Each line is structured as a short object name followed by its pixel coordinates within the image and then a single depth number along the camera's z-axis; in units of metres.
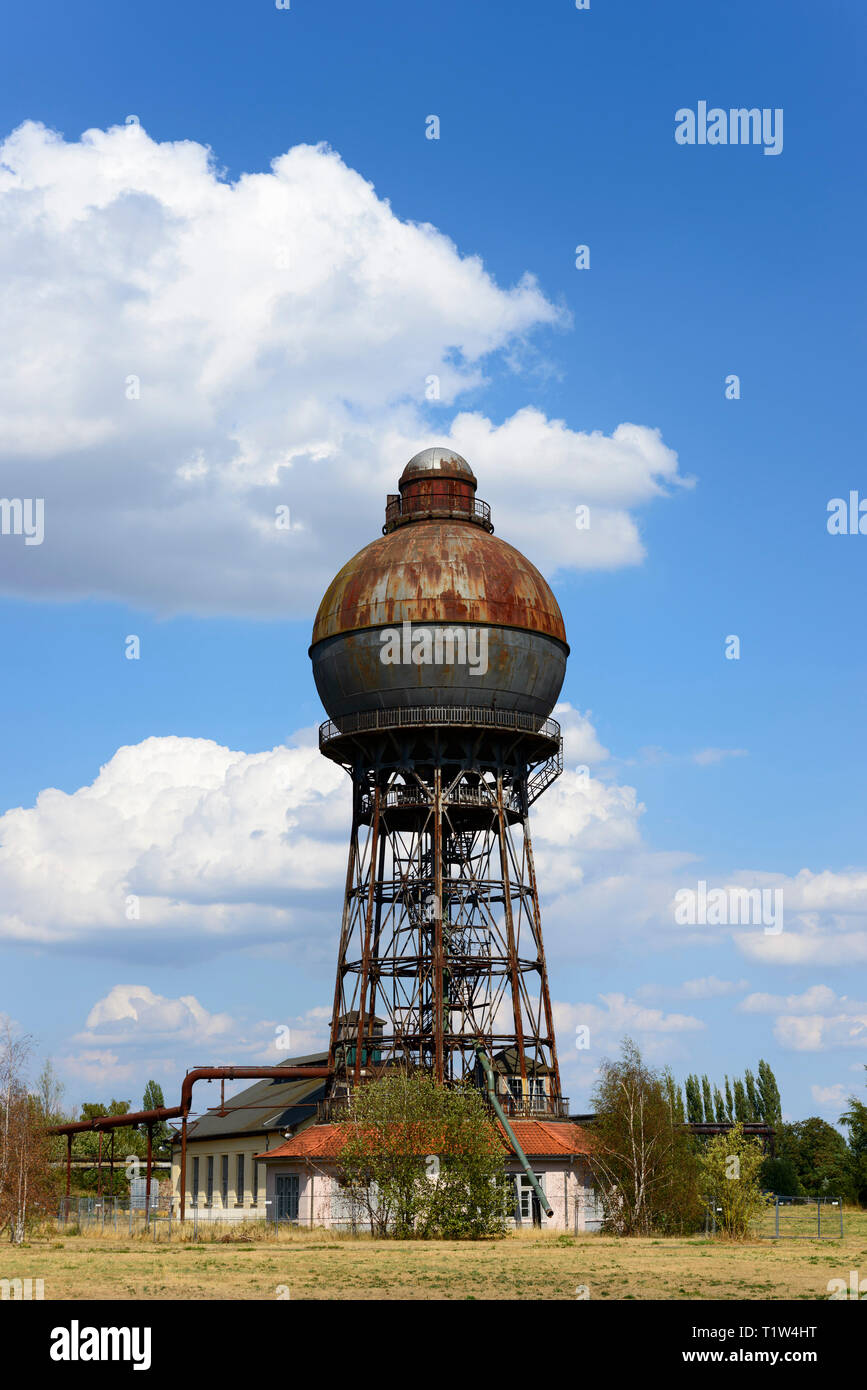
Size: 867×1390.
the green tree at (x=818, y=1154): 70.94
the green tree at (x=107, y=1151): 86.69
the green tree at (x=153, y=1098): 105.62
